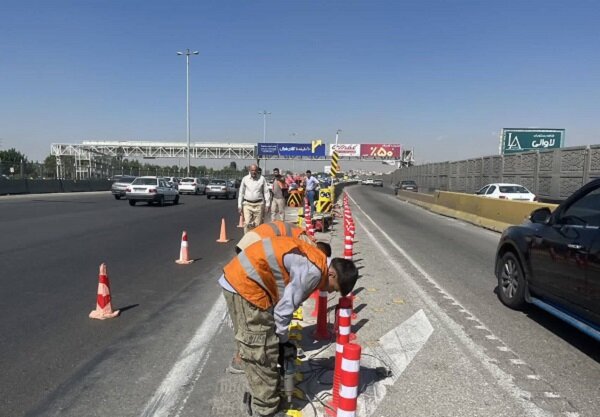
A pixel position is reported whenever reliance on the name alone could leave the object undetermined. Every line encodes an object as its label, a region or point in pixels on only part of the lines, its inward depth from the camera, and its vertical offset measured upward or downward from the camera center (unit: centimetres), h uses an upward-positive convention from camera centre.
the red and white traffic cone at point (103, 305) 556 -169
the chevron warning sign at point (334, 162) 2321 +35
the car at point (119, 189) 3070 -159
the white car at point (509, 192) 2036 -86
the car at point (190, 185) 4053 -165
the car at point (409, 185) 5006 -160
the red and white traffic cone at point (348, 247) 761 -126
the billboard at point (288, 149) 6931 +282
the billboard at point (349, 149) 8150 +356
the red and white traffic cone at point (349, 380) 272 -123
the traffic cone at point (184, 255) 913 -176
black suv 449 -98
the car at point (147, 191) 2439 -134
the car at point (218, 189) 3441 -163
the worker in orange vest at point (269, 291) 310 -84
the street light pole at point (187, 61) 5178 +1162
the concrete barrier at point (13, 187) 2931 -154
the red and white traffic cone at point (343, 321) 397 -129
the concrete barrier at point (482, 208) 1465 -145
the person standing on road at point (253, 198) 1025 -67
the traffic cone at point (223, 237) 1231 -187
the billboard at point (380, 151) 8130 +334
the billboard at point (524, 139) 4053 +295
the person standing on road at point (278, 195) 1554 -90
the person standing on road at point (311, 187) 2000 -80
